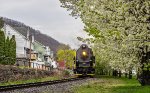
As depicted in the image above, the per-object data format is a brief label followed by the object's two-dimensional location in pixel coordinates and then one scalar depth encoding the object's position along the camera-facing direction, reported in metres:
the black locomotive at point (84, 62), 47.09
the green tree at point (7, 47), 59.85
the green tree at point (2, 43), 57.05
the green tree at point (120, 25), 14.21
